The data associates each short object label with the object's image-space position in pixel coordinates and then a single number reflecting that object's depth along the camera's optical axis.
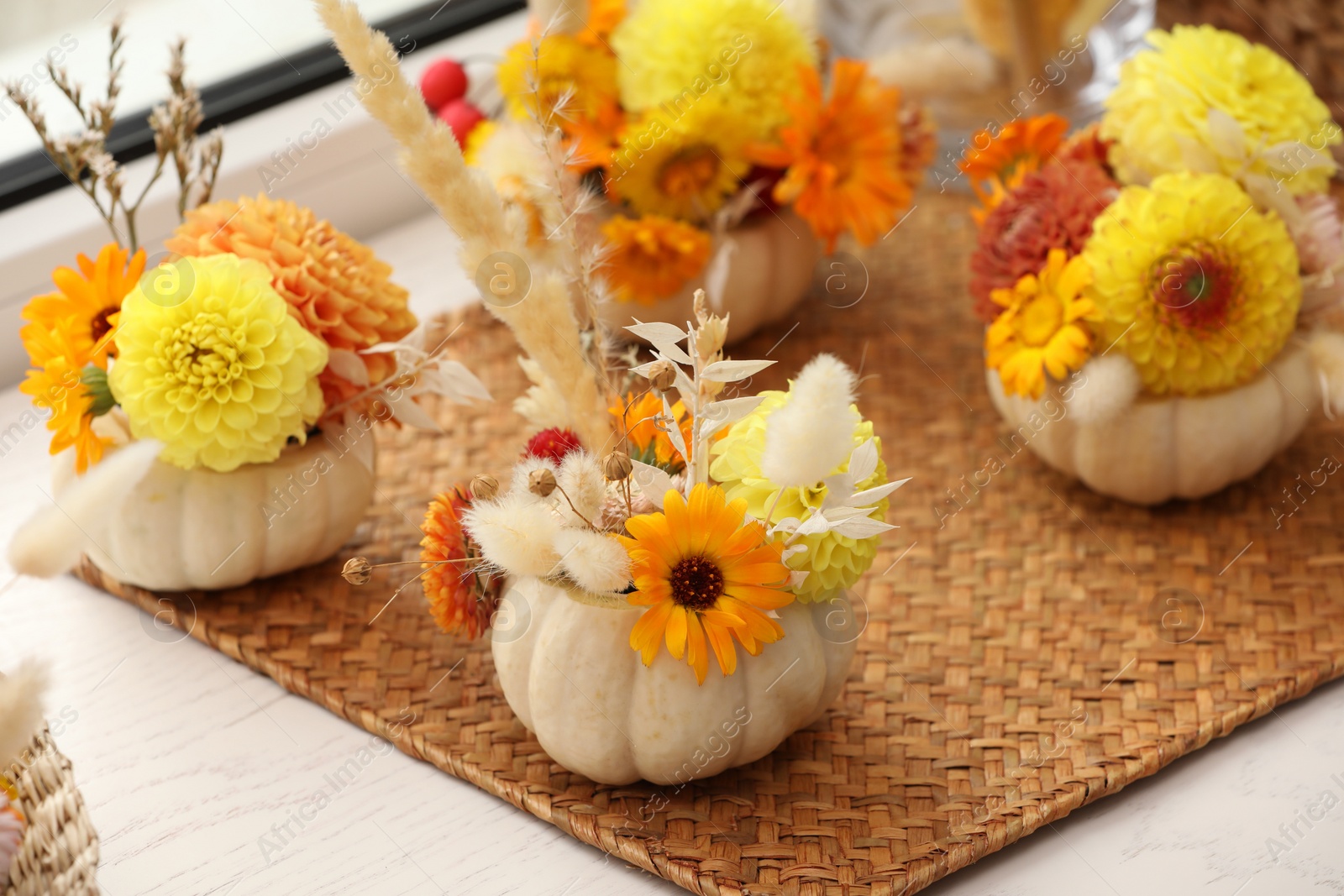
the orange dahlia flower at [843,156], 0.98
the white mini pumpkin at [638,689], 0.82
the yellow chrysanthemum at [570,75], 0.98
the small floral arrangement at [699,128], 0.97
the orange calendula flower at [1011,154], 0.96
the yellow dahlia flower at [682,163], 0.97
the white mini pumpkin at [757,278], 0.99
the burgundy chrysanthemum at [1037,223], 0.93
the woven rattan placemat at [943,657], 0.84
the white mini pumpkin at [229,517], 0.89
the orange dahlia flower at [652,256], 0.97
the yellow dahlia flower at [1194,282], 0.91
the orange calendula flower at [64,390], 0.88
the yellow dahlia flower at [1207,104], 0.92
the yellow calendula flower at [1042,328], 0.92
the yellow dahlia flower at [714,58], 0.97
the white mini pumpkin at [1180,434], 0.92
